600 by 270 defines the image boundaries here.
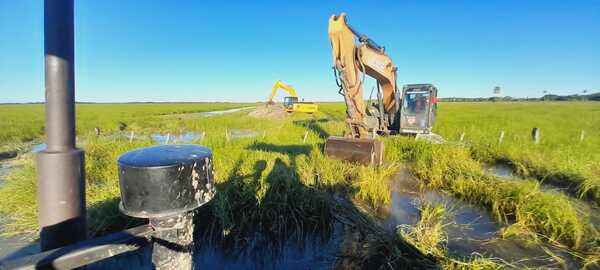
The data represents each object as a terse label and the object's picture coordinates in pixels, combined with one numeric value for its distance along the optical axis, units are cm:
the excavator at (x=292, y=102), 2897
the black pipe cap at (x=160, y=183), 88
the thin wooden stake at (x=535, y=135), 950
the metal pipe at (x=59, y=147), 100
